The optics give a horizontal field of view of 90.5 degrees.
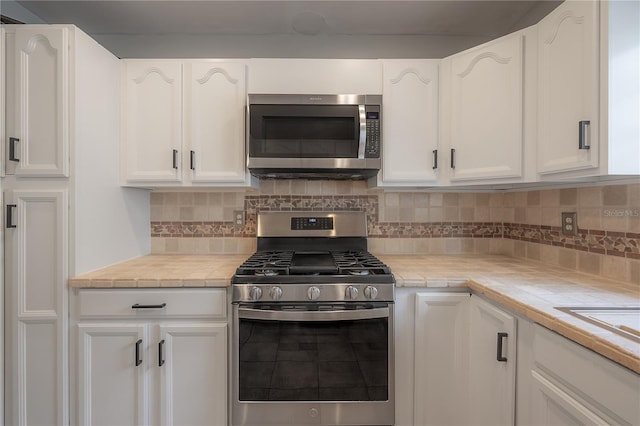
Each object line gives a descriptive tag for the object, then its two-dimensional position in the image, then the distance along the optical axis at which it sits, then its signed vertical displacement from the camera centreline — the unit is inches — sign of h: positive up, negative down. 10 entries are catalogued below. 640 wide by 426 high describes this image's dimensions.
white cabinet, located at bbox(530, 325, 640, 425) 29.1 -18.4
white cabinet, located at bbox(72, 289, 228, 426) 56.7 -26.7
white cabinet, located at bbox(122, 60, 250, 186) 69.4 +19.2
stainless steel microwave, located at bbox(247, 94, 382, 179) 66.7 +16.5
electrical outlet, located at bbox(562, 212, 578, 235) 61.8 -2.4
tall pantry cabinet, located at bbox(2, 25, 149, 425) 55.4 -0.4
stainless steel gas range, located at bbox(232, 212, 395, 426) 56.5 -24.9
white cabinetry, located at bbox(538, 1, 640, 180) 42.8 +17.5
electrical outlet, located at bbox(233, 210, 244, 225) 83.8 -2.0
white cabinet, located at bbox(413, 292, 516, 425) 57.5 -26.9
